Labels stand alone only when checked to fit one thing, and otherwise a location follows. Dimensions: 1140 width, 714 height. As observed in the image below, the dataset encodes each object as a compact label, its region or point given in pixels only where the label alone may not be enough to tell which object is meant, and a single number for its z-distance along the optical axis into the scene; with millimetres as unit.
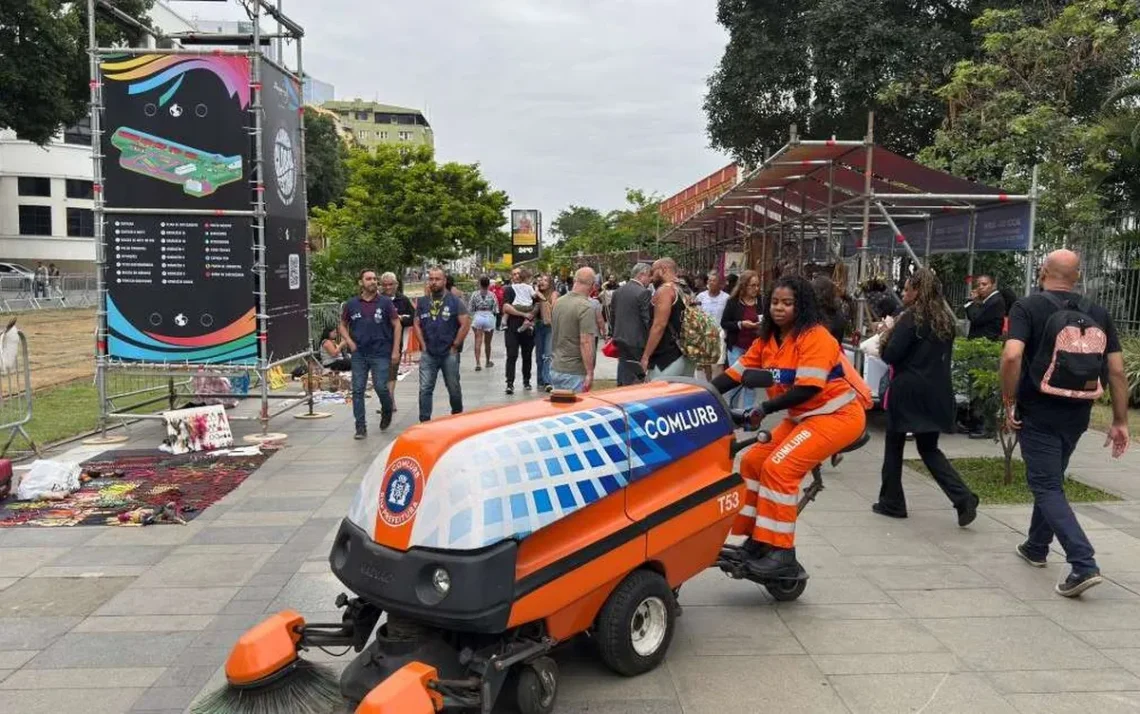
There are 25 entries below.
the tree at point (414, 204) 30766
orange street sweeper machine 3082
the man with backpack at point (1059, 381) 4793
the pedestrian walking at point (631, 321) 7961
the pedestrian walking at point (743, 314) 8789
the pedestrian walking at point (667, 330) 7770
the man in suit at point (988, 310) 9375
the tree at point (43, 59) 26016
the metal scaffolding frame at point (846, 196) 9766
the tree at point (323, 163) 55156
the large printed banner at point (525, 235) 38781
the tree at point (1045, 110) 13125
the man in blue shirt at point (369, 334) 9359
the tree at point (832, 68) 20531
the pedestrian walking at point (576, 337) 8062
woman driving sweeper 4430
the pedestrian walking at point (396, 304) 9761
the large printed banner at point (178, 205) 8688
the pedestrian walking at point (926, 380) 6051
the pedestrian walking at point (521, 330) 13227
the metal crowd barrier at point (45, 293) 34531
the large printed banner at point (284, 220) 9109
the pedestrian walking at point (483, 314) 16094
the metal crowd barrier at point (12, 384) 7859
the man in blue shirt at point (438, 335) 9406
